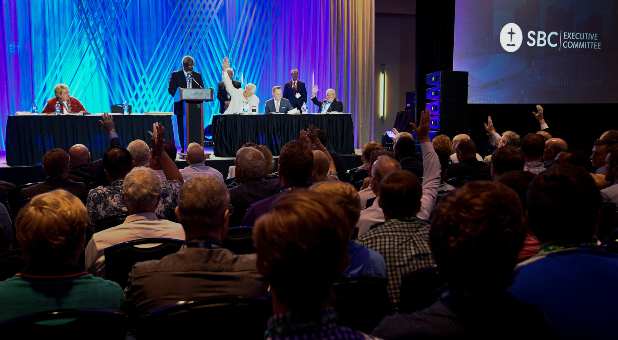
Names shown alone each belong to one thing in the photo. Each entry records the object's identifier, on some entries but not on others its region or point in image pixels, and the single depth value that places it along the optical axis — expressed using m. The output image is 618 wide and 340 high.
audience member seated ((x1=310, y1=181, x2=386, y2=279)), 2.05
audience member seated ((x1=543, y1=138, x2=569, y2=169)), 4.70
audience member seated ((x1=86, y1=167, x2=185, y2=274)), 2.55
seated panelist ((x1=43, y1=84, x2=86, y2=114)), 8.06
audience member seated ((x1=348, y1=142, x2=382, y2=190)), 4.75
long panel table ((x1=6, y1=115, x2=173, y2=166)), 7.68
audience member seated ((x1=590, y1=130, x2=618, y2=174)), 4.68
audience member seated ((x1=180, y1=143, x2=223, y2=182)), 4.78
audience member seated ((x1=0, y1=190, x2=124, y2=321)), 1.67
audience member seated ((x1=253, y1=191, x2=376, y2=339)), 1.08
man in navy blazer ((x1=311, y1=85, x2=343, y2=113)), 9.97
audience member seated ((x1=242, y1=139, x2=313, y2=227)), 3.05
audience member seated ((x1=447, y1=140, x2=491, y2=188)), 4.39
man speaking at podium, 8.96
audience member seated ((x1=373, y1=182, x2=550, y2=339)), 1.20
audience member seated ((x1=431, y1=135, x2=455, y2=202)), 4.75
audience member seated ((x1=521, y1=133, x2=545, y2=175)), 4.37
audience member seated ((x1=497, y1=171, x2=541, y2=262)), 2.60
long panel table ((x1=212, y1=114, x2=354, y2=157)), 8.88
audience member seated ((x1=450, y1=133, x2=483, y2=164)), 4.72
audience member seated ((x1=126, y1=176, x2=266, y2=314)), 1.76
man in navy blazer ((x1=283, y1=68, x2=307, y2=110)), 10.14
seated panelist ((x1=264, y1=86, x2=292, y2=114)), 9.64
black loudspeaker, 9.80
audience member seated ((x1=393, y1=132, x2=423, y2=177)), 4.64
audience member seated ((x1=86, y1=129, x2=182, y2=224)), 3.27
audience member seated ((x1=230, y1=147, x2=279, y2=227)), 3.53
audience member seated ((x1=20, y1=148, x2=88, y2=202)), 3.71
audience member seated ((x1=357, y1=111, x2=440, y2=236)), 2.91
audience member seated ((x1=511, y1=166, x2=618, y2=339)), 1.48
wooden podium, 8.20
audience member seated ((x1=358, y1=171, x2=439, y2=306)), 2.24
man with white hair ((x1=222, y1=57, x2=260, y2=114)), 9.62
